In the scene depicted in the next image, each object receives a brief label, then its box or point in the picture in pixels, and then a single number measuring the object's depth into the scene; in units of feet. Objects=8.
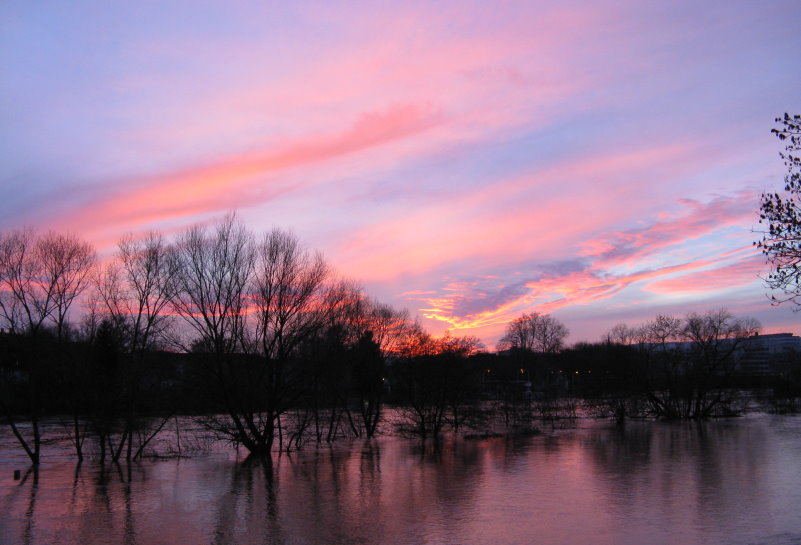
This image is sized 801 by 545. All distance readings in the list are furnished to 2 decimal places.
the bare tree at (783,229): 35.76
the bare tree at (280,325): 105.29
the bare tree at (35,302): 95.91
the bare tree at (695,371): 179.73
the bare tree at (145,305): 104.83
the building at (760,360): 214.90
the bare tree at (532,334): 399.24
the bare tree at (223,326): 103.19
